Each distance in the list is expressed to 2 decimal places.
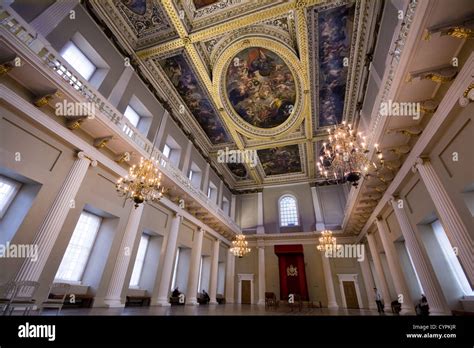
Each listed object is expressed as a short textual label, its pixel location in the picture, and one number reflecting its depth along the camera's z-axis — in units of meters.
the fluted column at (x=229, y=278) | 14.00
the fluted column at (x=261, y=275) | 14.07
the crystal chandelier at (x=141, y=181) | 5.34
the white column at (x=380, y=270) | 9.67
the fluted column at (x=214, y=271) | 11.95
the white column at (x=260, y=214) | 15.88
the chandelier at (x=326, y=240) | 11.45
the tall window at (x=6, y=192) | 4.81
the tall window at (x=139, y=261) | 8.29
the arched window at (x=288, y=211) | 16.20
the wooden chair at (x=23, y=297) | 3.70
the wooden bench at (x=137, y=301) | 7.43
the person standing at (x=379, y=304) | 9.21
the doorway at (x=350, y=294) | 12.98
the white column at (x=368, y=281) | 11.95
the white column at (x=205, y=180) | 12.89
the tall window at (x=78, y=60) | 6.40
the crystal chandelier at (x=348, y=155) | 5.07
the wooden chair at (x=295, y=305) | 10.23
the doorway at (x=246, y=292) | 14.35
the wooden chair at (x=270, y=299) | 10.12
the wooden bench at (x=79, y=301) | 5.57
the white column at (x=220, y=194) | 14.82
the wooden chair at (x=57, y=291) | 5.23
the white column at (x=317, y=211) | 14.83
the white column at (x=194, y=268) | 10.00
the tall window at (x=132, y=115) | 8.44
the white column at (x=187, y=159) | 11.05
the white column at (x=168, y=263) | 8.33
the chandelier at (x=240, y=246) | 11.45
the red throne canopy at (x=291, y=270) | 13.74
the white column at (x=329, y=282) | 13.03
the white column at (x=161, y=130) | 9.11
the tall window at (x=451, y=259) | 5.51
